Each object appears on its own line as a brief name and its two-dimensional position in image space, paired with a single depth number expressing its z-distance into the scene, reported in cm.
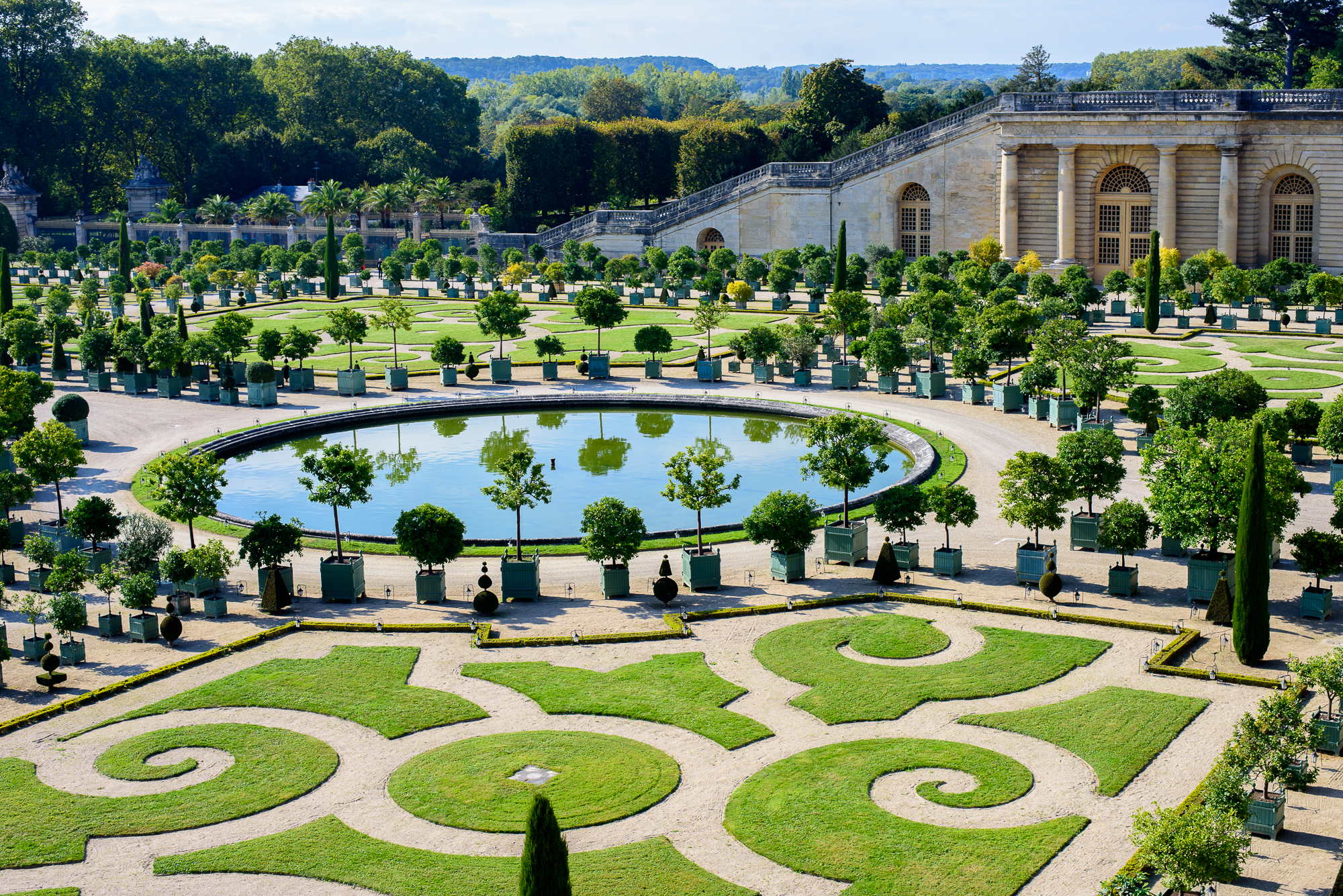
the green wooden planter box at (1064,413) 5150
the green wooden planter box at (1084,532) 3809
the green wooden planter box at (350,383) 6084
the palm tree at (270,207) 12262
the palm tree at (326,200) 11712
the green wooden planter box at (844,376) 6031
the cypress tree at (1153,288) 6781
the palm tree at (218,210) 12531
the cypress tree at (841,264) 7819
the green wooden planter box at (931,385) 5788
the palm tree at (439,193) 11938
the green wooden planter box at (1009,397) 5438
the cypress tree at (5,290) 7600
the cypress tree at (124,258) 9969
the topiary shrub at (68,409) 5194
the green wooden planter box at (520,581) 3522
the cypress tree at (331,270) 9162
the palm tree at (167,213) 12825
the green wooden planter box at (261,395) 5928
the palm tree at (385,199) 11938
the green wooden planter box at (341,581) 3528
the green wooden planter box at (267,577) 3594
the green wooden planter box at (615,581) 3522
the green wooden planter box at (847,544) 3728
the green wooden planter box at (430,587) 3512
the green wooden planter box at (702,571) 3559
